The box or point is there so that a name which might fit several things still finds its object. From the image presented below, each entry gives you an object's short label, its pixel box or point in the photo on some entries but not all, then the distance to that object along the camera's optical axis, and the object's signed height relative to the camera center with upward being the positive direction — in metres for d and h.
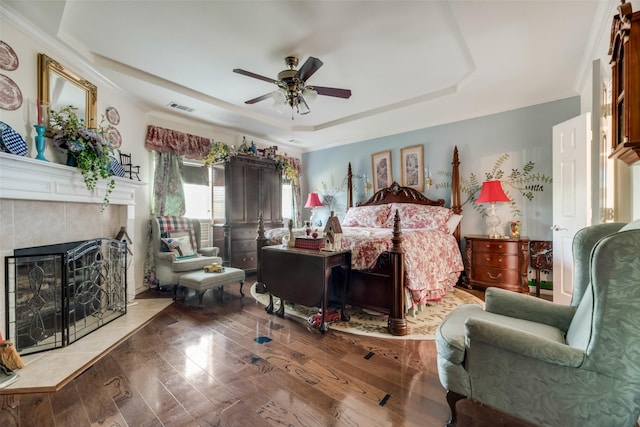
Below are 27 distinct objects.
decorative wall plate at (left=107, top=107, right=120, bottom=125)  3.11 +1.19
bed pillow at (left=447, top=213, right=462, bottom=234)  3.87 -0.16
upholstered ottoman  3.08 -0.80
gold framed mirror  2.30 +1.21
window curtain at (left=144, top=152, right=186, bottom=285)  3.75 +0.33
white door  2.49 +0.19
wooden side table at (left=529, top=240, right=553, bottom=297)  3.10 -0.55
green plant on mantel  2.33 +0.65
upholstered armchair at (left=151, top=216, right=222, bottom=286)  3.40 -0.51
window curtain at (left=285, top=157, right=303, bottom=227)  6.04 +0.49
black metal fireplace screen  2.01 -0.67
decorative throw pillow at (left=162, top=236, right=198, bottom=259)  3.55 -0.44
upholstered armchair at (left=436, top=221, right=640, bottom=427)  0.93 -0.62
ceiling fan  2.54 +1.25
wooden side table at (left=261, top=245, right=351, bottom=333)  2.38 -0.59
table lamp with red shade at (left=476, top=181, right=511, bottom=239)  3.50 +0.17
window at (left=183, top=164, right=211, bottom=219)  4.39 +0.39
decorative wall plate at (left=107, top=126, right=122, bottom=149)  3.15 +0.94
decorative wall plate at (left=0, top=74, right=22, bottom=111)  2.00 +0.95
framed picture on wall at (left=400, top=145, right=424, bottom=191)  4.55 +0.80
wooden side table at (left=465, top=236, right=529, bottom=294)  3.40 -0.69
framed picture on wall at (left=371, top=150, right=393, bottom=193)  4.93 +0.81
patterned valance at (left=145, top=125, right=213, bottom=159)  3.85 +1.12
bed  2.40 -0.46
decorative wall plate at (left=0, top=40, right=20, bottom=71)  2.01 +1.23
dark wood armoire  4.37 +0.15
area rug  2.40 -1.09
